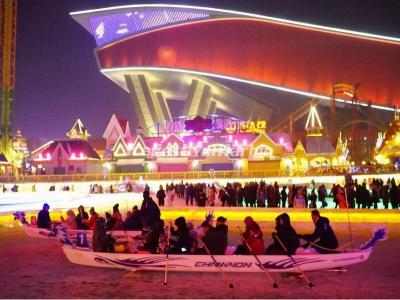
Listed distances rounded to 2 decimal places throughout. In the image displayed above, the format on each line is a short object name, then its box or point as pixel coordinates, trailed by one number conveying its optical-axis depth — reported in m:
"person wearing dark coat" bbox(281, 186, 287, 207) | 17.98
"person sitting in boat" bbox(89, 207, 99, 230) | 11.51
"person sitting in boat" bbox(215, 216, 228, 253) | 8.19
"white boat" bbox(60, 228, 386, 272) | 7.85
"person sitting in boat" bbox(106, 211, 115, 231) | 10.52
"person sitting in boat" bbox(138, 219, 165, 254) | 8.59
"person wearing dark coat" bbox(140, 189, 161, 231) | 10.10
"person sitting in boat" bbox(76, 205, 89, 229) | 12.18
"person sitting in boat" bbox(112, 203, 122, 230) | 11.31
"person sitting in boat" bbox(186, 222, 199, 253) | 8.51
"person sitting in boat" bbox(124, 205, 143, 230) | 11.48
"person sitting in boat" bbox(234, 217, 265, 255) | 8.06
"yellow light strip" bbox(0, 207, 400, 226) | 14.68
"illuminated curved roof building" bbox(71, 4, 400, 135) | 60.94
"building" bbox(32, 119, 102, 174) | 41.41
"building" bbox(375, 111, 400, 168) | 29.80
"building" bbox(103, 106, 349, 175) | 38.22
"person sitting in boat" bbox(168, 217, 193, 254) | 8.31
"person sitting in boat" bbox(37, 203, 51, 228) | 12.72
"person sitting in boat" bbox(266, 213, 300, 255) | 7.95
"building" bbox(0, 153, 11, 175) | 48.16
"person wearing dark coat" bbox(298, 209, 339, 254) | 8.04
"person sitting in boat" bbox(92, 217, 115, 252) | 8.78
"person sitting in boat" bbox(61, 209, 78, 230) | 11.94
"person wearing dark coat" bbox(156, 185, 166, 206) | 19.15
